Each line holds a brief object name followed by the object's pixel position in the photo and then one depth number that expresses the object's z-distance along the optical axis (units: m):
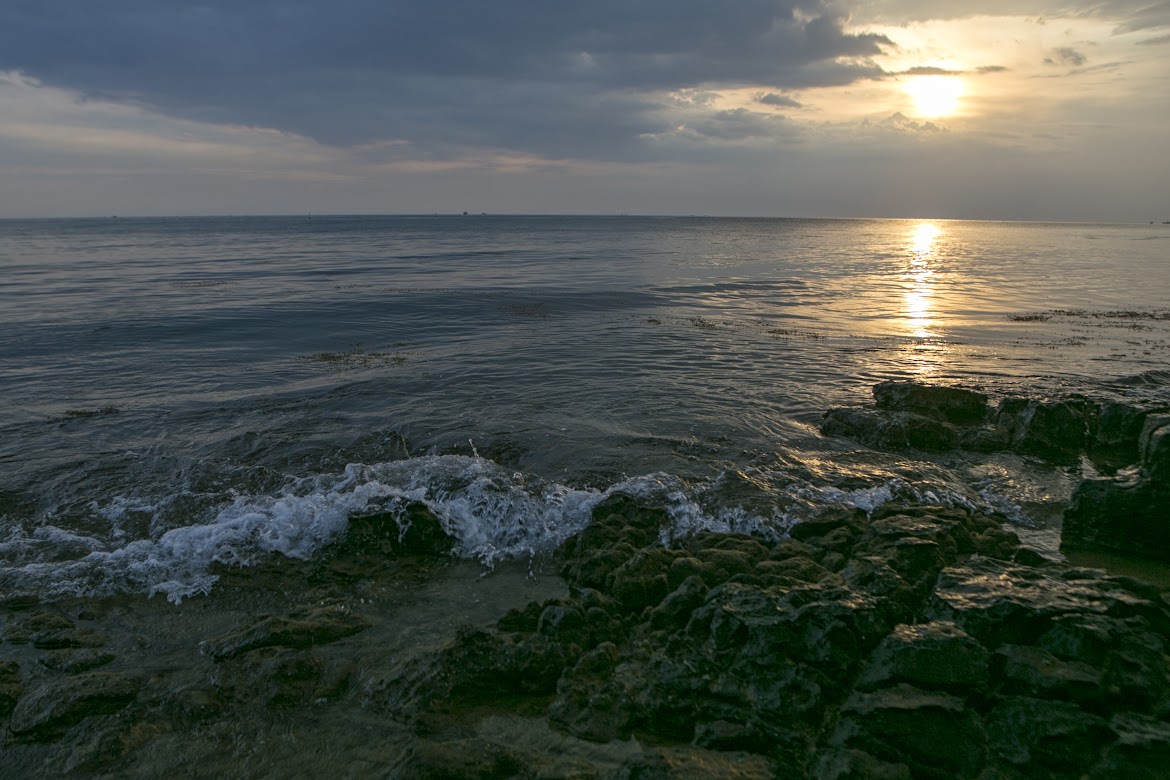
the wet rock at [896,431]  13.84
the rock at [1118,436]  13.27
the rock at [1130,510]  8.88
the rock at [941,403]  15.27
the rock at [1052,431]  13.35
